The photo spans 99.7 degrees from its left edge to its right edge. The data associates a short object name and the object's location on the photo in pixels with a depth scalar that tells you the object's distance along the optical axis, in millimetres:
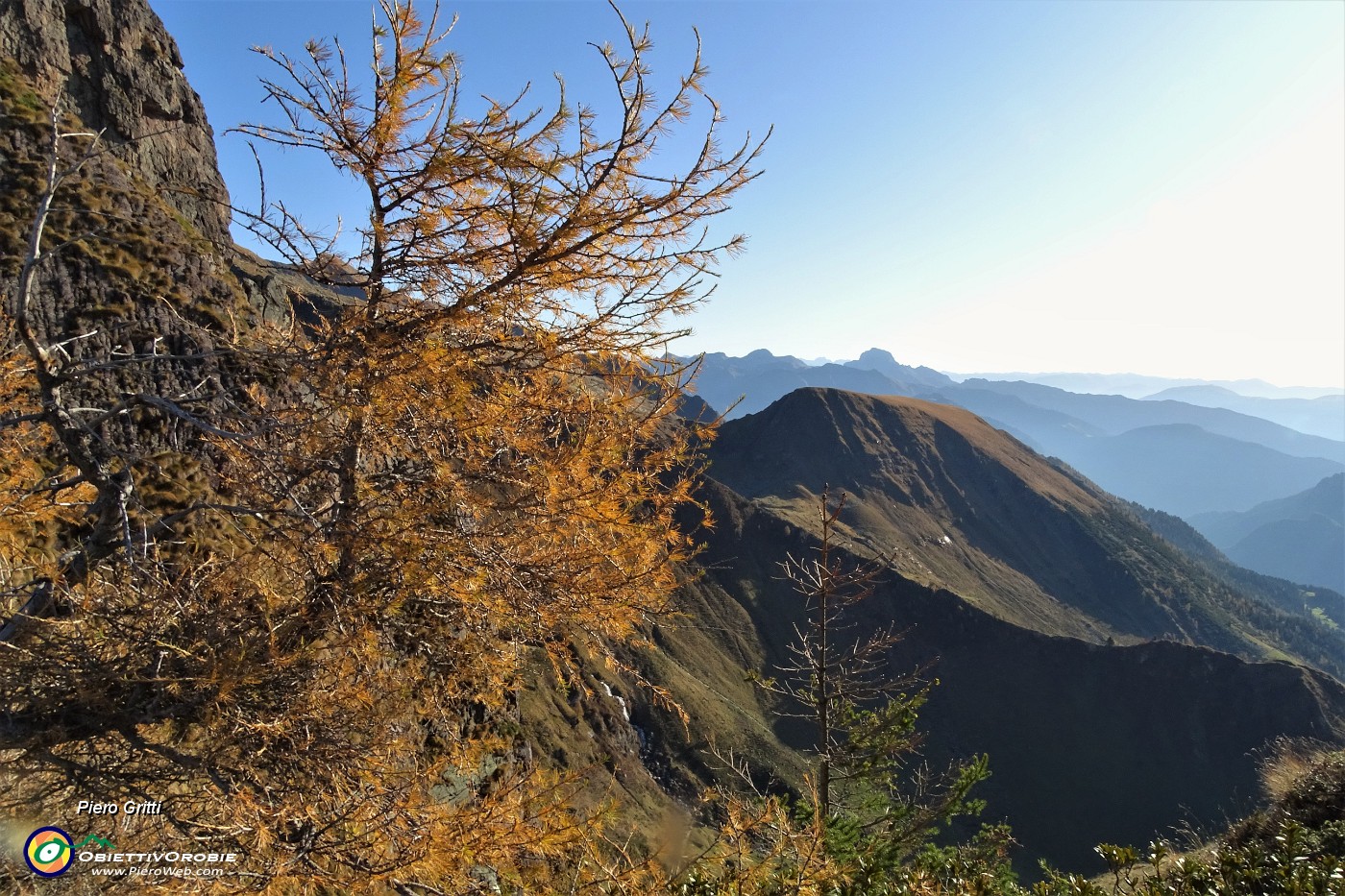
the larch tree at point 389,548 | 3943
